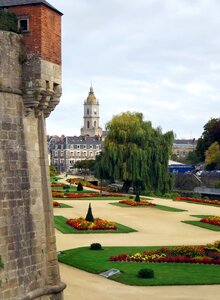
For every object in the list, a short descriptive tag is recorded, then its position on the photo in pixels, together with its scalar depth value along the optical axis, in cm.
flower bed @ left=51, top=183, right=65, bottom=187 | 7025
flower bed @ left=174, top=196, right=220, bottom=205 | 5089
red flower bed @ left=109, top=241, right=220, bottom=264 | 2338
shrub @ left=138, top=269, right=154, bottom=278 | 1997
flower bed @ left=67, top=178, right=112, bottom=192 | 6952
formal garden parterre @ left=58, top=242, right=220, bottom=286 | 1973
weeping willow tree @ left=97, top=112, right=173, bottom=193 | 5888
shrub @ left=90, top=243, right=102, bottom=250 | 2569
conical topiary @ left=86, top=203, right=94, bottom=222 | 3343
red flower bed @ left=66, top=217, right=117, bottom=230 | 3212
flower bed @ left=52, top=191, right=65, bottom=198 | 5298
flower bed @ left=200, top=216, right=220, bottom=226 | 3547
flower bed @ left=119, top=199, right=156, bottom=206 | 4616
